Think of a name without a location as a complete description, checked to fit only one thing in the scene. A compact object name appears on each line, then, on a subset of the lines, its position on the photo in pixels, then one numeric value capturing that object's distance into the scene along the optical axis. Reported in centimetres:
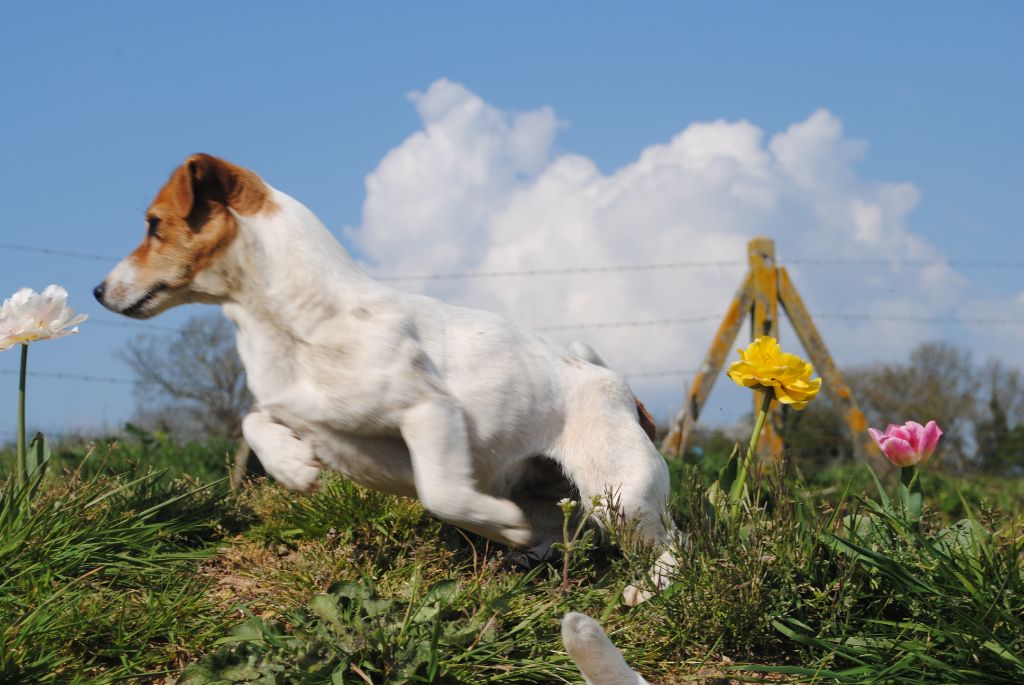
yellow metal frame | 952
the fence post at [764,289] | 993
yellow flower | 402
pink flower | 375
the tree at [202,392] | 1731
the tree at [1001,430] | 1843
